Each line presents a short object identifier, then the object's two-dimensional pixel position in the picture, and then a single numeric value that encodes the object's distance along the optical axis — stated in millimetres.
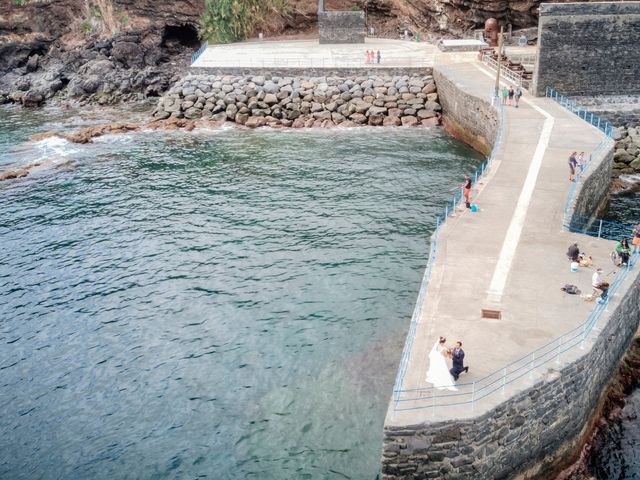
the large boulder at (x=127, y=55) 70812
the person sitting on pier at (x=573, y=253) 21336
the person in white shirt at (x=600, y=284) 19078
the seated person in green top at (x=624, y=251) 21109
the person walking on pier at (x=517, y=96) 40938
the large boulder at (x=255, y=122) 50781
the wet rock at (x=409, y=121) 49531
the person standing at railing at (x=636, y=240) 21719
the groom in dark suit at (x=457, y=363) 16000
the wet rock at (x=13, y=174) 41094
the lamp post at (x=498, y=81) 40750
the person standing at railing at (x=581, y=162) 29484
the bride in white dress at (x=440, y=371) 15875
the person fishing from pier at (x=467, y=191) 26723
